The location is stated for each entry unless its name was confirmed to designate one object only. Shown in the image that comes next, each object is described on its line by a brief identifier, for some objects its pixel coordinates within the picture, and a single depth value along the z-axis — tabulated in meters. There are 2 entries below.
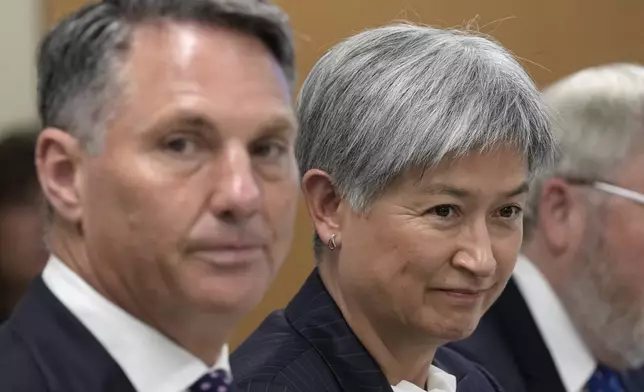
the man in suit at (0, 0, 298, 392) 2.38
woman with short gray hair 2.57
